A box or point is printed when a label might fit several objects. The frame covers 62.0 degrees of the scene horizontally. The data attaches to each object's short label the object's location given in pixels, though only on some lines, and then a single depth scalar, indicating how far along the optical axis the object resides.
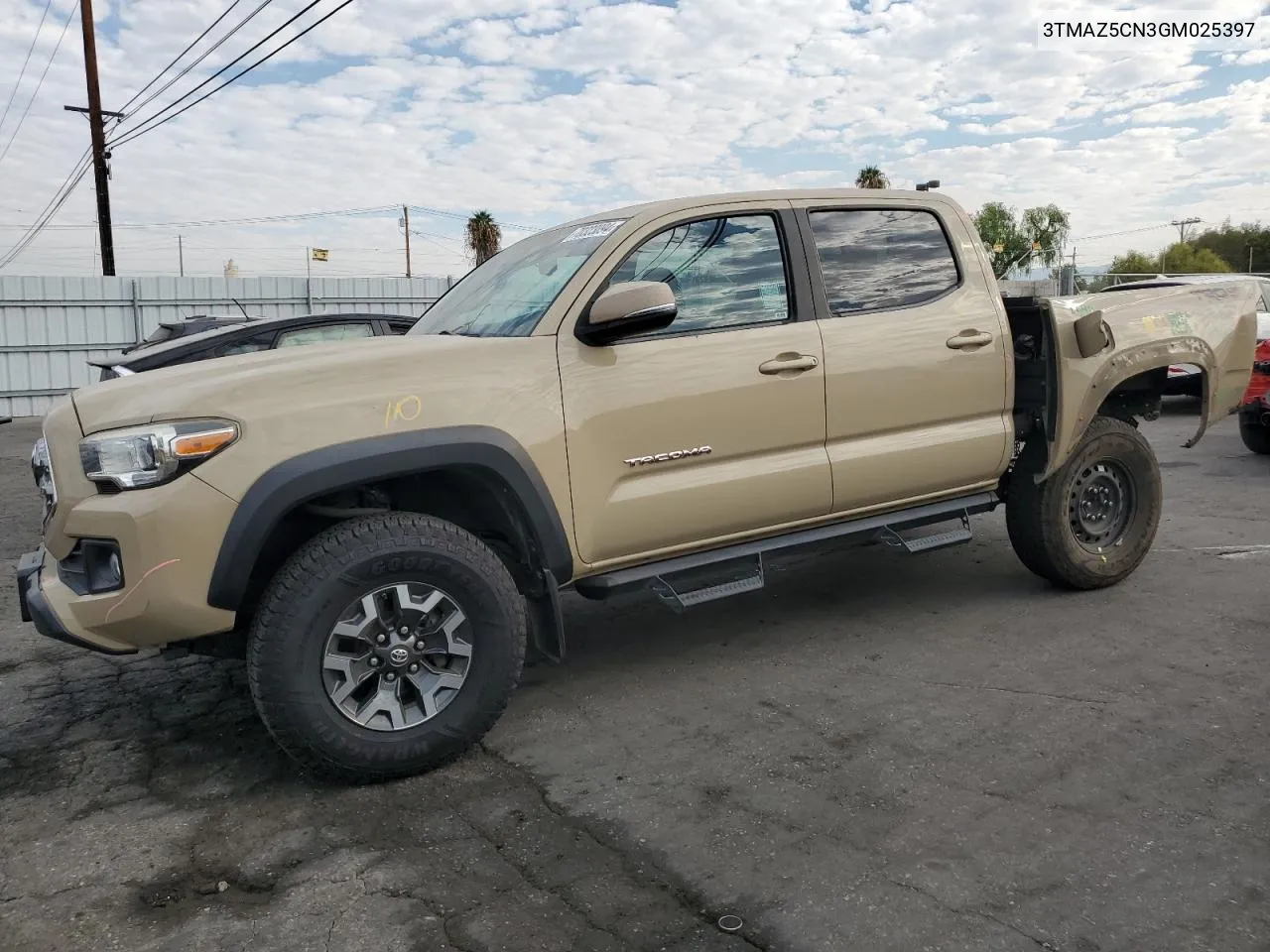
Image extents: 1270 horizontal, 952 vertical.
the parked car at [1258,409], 9.09
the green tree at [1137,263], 72.00
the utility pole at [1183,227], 82.50
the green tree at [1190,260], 71.38
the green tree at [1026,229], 89.94
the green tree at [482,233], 52.22
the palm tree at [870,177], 54.06
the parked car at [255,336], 7.66
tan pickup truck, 3.29
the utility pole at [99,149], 21.95
